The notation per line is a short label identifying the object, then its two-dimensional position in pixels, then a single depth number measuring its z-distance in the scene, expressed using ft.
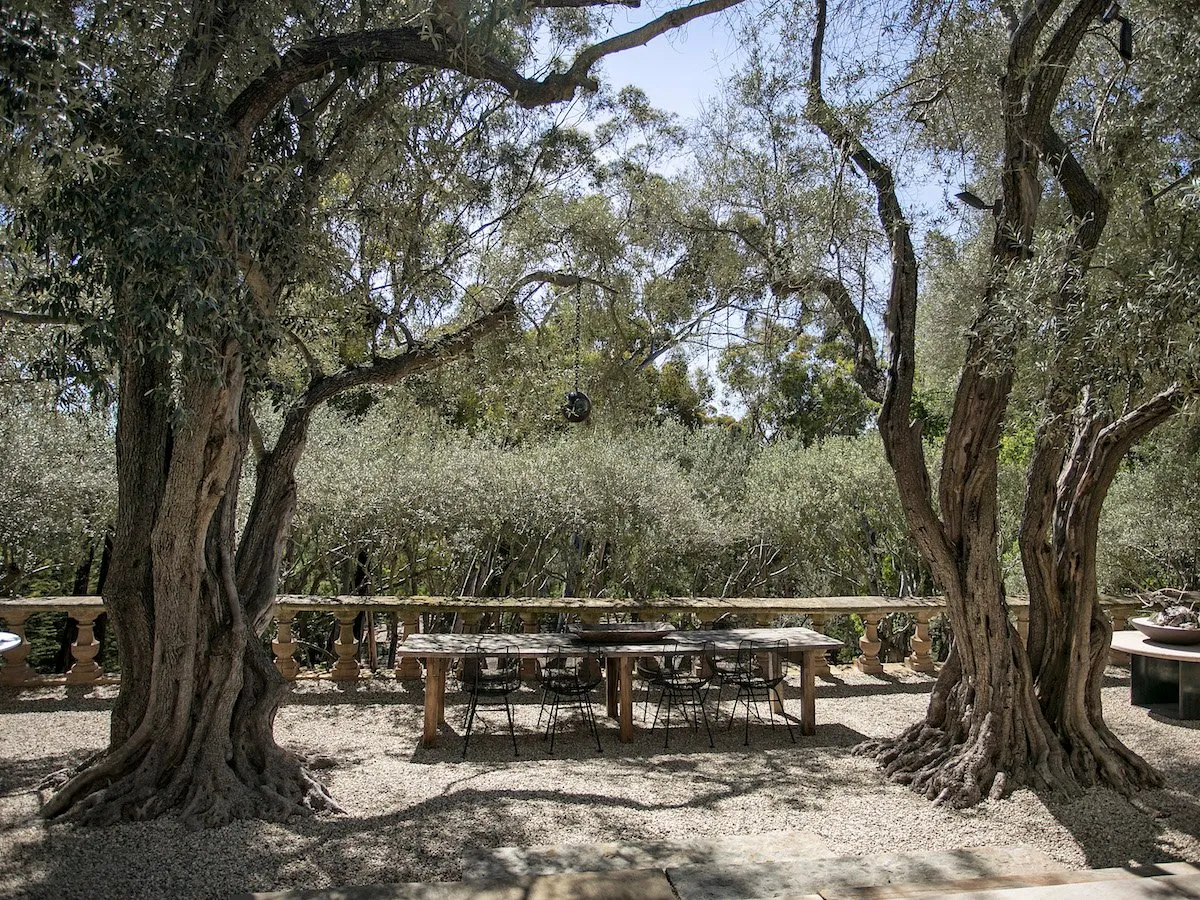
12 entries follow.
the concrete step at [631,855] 13.56
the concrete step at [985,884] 11.09
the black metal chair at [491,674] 23.13
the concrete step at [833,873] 11.97
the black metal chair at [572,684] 23.52
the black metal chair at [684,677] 24.47
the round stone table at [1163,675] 24.11
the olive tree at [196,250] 13.25
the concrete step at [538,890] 11.09
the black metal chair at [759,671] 24.59
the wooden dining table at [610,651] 23.38
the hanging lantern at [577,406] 26.25
